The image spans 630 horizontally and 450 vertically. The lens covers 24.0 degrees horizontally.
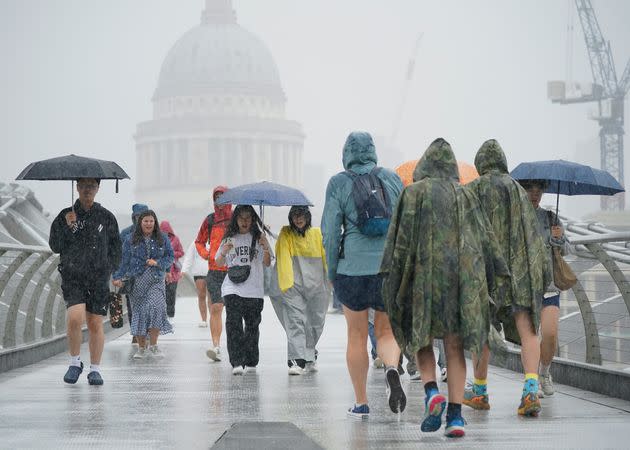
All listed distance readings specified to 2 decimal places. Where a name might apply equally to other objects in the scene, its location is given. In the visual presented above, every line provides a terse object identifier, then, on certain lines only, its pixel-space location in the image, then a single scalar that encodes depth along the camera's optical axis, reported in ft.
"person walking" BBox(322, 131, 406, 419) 28.68
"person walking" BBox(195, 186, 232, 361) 46.39
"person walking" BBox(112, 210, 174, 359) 48.60
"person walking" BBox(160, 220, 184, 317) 60.64
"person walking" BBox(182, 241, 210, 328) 66.49
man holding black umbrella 36.65
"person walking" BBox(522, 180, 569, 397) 32.55
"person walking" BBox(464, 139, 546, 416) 28.89
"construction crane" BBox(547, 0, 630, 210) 508.94
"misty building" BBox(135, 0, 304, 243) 489.26
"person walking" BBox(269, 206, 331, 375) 40.70
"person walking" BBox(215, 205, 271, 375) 42.09
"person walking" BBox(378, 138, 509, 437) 25.44
